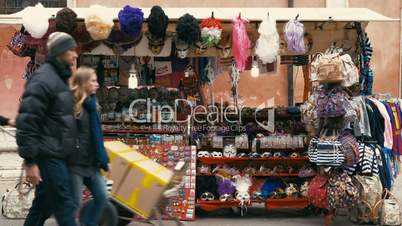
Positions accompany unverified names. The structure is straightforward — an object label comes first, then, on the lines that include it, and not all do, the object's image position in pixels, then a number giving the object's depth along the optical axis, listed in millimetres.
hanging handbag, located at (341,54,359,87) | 7539
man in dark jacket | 4863
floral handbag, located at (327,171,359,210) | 7340
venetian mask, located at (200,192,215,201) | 8141
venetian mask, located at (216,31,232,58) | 8211
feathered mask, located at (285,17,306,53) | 7895
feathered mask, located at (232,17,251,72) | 7965
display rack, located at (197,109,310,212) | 8148
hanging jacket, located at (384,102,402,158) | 8102
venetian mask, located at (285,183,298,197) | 8227
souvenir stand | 7871
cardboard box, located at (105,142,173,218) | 6211
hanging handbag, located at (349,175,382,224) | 7629
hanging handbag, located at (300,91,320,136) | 7618
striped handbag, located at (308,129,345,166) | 7340
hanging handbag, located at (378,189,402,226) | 7605
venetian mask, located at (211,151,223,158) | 8250
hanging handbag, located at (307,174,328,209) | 7430
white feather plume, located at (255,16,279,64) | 7906
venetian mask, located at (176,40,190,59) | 8120
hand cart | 6125
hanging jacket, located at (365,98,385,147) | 7938
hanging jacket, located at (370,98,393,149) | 7973
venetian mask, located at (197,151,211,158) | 8234
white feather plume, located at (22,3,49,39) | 7734
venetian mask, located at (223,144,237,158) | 8250
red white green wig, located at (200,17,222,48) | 7883
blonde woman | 5215
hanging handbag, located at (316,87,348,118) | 7371
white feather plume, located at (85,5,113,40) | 7703
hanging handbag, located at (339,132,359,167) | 7383
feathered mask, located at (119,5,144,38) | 7715
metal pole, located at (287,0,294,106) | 12633
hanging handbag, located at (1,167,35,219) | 7926
